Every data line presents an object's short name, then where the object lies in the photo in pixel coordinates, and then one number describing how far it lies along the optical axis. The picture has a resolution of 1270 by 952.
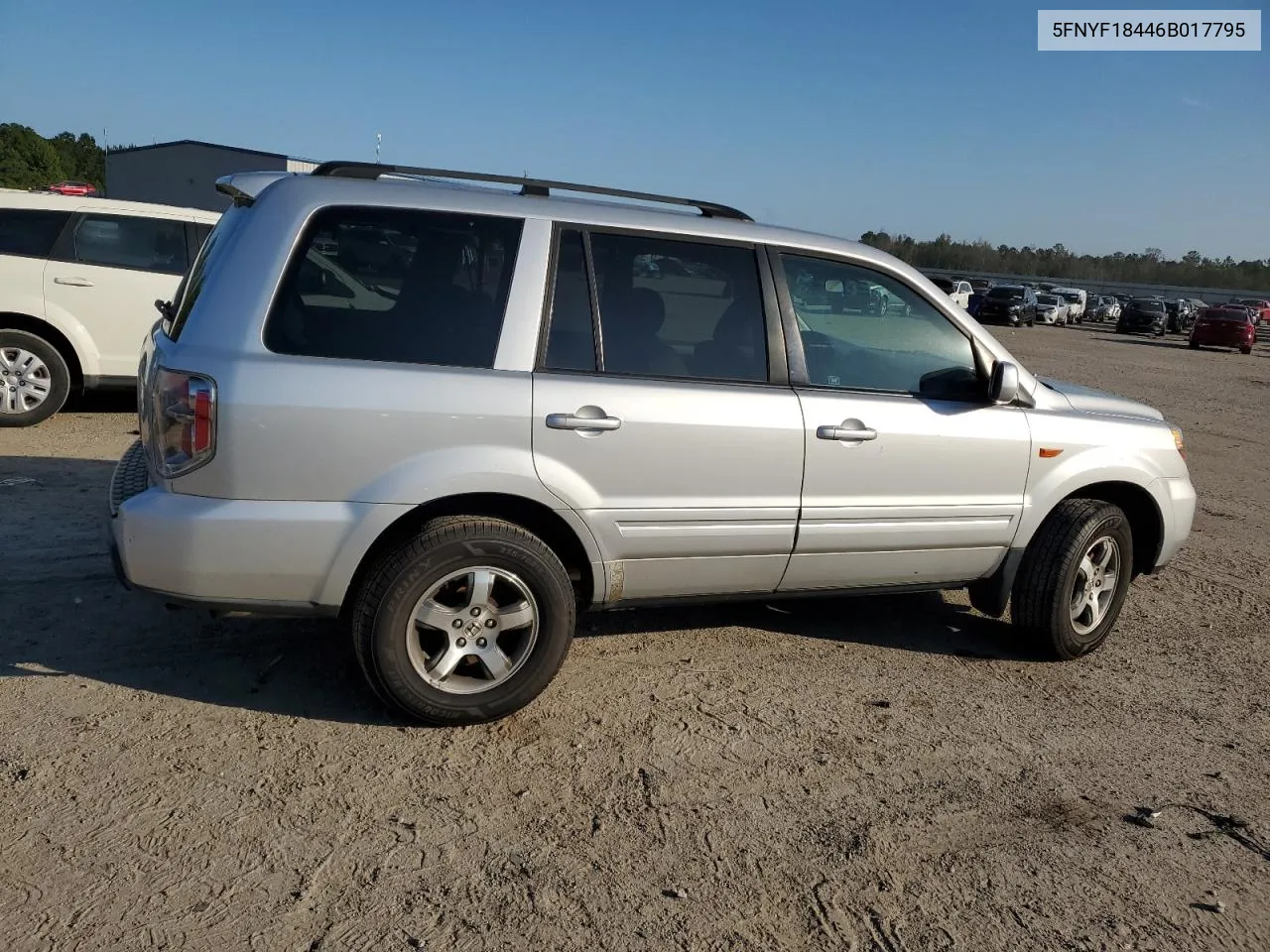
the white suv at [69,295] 7.94
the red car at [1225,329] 34.91
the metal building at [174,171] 34.56
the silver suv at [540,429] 3.41
